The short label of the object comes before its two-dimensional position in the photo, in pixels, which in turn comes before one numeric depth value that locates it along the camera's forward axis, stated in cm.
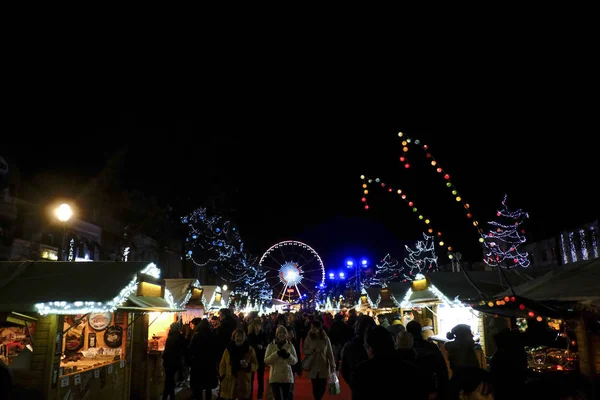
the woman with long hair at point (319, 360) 927
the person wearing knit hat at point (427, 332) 1320
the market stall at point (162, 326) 1208
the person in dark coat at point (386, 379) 356
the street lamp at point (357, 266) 6723
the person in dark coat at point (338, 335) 1481
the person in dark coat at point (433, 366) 611
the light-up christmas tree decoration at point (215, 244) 3578
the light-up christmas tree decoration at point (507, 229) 3063
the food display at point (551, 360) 744
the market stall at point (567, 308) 609
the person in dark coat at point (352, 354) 736
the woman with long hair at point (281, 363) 842
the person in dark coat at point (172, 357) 1071
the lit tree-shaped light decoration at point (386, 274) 5957
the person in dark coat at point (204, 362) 965
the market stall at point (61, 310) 767
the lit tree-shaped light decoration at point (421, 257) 4659
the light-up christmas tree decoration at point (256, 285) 5758
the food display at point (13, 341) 811
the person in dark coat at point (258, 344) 1141
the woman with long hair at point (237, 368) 821
